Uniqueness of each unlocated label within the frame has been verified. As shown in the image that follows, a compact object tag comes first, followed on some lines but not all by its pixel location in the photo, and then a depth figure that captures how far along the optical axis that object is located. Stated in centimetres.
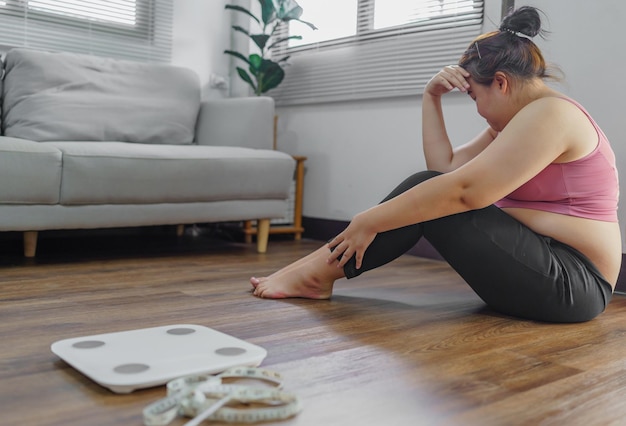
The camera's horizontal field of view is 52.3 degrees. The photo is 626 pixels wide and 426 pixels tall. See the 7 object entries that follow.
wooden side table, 348
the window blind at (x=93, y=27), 321
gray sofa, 231
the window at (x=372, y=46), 294
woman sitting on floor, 151
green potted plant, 351
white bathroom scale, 109
